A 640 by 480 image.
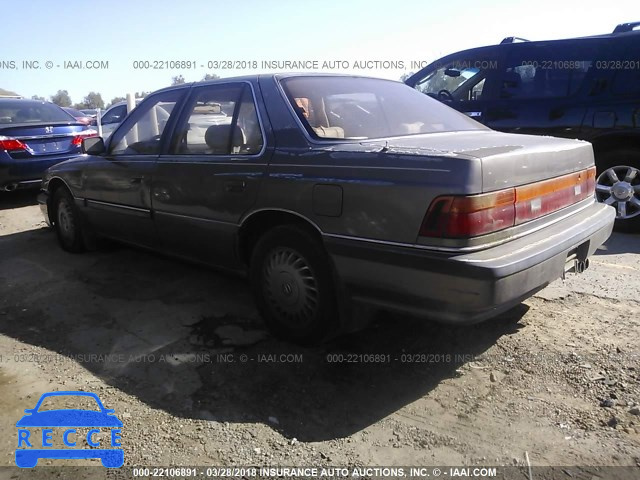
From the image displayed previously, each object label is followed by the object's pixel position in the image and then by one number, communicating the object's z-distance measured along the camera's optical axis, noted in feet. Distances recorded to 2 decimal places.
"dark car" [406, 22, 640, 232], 17.53
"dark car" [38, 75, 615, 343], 7.91
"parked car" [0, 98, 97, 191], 24.04
